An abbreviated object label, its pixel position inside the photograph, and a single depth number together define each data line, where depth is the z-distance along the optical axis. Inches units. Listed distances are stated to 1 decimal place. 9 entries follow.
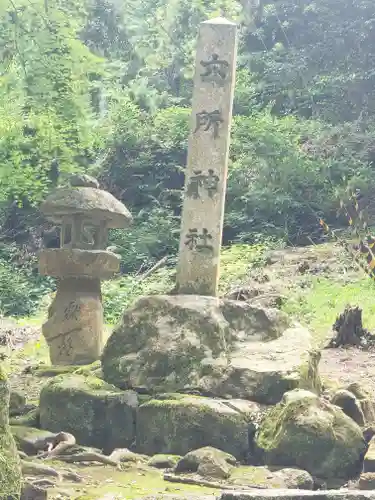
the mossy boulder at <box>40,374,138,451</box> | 304.8
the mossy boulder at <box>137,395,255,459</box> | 287.4
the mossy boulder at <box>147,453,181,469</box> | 275.0
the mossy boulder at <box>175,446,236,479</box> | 258.1
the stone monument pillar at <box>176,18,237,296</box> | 358.3
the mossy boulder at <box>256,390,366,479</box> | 268.7
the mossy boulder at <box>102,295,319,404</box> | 313.4
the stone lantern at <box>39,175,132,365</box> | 403.2
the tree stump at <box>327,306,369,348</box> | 483.8
